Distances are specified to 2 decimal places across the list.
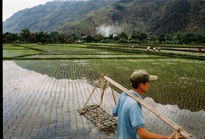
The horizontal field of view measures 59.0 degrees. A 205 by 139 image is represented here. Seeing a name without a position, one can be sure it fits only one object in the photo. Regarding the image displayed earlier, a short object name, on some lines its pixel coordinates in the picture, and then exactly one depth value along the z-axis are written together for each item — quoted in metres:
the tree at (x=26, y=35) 60.41
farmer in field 1.73
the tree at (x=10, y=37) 56.48
